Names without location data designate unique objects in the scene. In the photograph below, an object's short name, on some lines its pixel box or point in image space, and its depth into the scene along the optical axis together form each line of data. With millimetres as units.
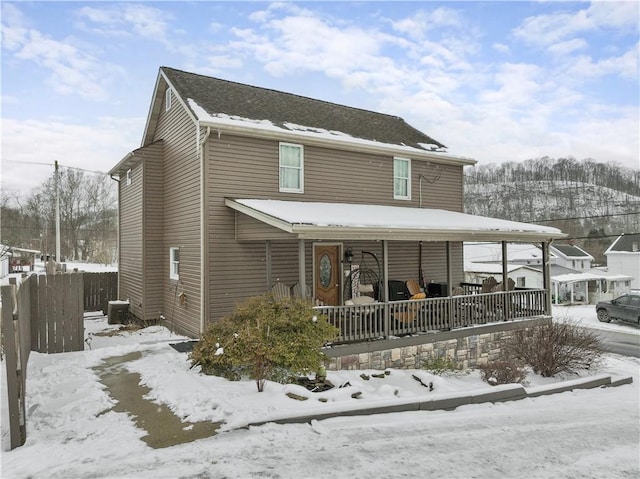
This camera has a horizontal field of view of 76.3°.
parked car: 21175
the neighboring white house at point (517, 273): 29031
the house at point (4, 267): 33625
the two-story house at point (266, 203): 9992
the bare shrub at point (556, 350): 10219
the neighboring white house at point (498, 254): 38219
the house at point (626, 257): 40750
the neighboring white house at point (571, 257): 41375
